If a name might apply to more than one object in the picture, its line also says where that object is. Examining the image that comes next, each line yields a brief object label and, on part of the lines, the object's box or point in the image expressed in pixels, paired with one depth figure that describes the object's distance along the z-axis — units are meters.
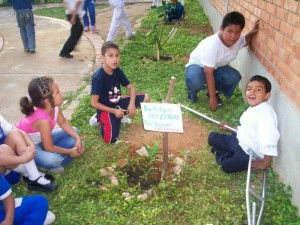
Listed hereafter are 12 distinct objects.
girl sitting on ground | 2.68
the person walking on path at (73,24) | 5.46
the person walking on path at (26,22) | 5.87
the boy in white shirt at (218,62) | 3.60
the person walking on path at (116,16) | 6.22
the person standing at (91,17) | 7.63
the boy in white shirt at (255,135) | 2.54
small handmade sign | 2.40
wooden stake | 2.51
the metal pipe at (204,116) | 3.30
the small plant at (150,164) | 2.83
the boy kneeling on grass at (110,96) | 3.22
